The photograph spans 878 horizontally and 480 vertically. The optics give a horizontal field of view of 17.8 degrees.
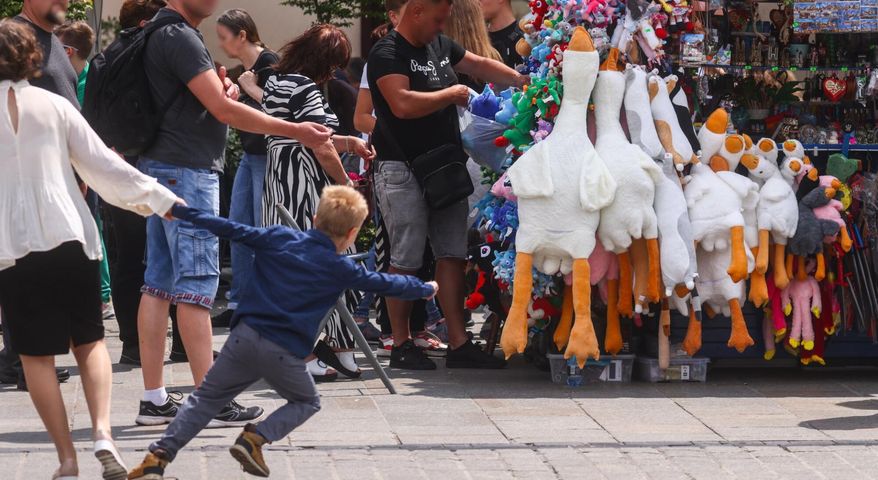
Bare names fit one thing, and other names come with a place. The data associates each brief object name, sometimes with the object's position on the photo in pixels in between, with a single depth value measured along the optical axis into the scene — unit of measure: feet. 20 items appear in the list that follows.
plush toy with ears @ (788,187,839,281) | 42.73
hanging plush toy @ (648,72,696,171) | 42.40
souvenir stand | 41.61
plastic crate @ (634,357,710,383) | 43.94
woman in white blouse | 30.26
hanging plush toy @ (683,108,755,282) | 41.98
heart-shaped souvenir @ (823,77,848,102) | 45.83
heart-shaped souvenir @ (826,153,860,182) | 44.02
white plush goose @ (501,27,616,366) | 41.29
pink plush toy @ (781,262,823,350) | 43.47
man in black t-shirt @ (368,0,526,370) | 44.79
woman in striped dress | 43.22
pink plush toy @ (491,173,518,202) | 43.00
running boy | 29.99
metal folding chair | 40.05
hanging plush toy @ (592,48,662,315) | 41.16
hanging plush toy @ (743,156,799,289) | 42.60
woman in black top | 51.94
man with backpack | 36.07
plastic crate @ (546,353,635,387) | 43.47
